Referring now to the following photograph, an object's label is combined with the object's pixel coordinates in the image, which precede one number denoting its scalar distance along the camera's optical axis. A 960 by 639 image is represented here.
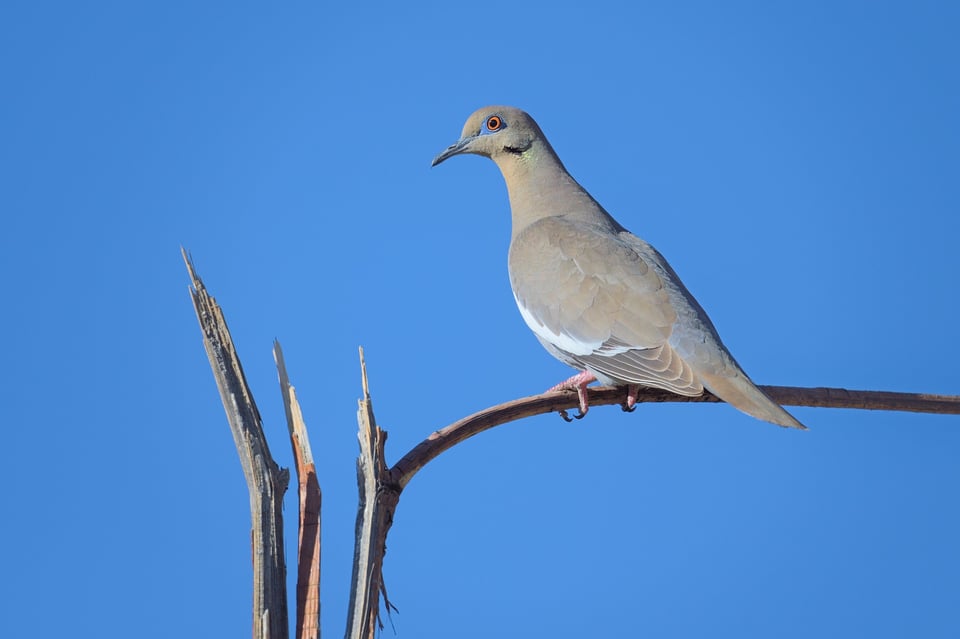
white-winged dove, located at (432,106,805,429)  5.75
